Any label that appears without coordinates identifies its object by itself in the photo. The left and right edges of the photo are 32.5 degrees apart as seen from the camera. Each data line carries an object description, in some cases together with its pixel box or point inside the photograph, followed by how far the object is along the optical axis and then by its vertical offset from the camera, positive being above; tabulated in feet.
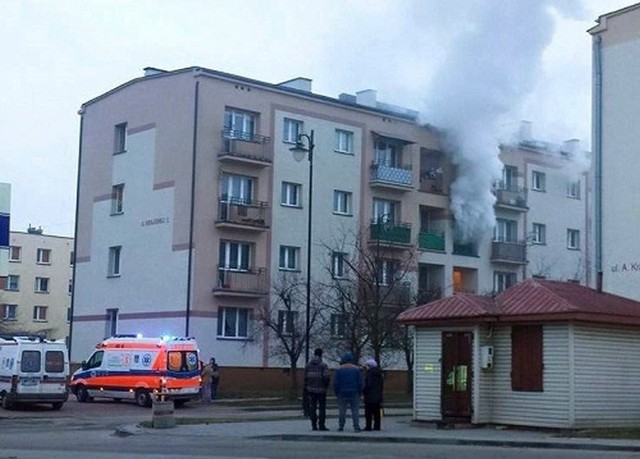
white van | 121.90 -3.11
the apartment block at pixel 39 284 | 286.25 +15.87
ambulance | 129.08 -2.64
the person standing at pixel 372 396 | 82.00 -3.10
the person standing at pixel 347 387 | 81.87 -2.53
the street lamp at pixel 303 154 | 114.83 +20.62
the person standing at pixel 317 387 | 82.84 -2.63
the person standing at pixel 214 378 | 141.90 -3.72
